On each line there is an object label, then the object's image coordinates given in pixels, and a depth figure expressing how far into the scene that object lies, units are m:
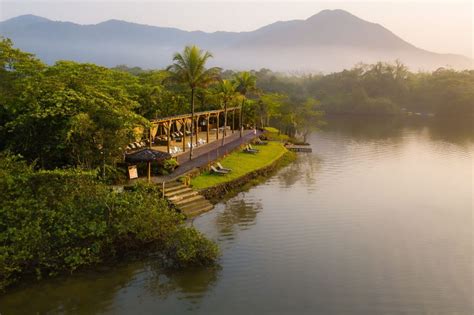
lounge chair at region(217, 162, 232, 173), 28.14
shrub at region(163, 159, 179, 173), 25.19
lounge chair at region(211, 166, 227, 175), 27.62
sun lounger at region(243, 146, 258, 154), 36.06
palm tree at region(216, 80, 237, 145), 37.09
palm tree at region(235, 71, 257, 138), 40.69
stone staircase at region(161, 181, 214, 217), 21.36
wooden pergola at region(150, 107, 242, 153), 29.70
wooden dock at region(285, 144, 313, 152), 43.04
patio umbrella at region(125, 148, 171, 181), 22.19
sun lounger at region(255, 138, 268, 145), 41.28
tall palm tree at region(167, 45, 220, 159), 27.83
